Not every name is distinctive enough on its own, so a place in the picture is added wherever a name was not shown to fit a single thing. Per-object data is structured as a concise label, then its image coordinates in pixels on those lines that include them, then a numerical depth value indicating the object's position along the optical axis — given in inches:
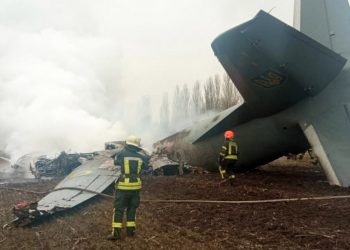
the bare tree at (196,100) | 1624.0
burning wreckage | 326.6
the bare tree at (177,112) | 1707.7
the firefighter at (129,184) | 280.4
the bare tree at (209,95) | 1553.9
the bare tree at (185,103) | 1699.1
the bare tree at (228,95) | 1473.9
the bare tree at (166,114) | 1776.0
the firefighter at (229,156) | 483.5
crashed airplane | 400.8
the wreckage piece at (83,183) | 366.1
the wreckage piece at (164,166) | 597.9
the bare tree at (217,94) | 1529.5
